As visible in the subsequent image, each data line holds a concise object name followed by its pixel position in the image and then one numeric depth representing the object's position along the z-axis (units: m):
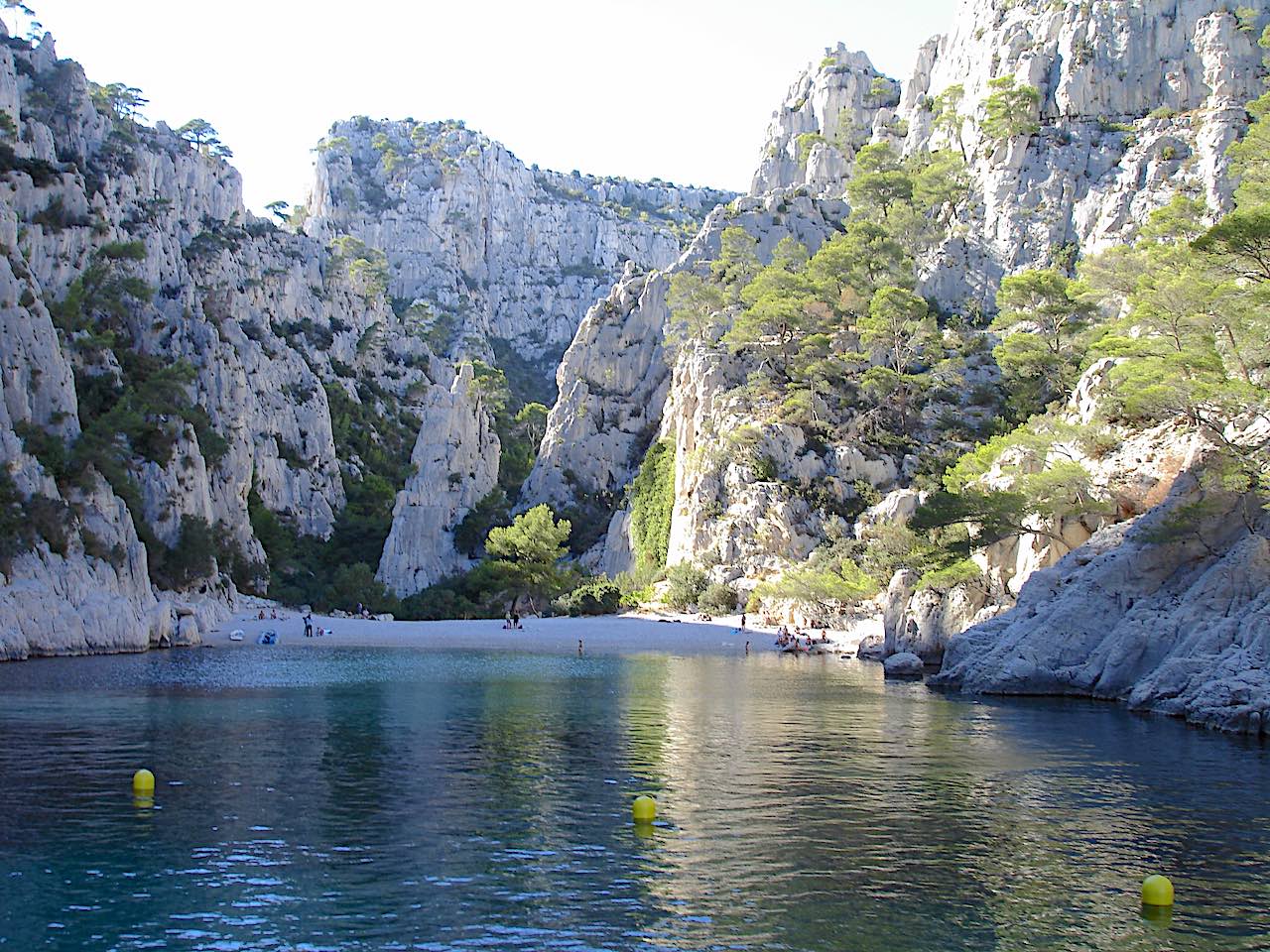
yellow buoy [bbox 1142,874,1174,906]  12.34
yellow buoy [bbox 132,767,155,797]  17.39
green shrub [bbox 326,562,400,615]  79.12
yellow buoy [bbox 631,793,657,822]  16.05
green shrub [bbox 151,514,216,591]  65.00
